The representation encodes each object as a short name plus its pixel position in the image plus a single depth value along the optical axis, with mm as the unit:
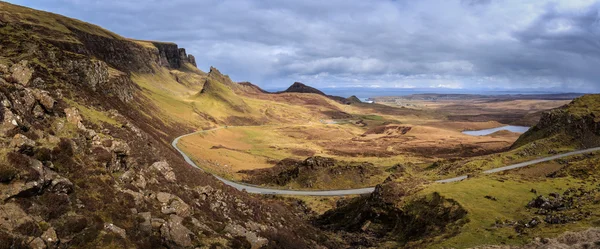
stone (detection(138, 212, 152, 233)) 23367
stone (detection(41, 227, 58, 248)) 18250
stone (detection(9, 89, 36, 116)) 25312
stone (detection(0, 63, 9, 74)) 27791
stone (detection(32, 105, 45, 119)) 27078
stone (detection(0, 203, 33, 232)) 17548
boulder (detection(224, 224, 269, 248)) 30338
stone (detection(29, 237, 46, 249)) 17486
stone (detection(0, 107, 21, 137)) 22438
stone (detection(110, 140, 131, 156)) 30922
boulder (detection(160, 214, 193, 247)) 23912
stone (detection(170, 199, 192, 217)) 27916
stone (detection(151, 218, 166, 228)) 24275
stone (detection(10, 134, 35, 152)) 21797
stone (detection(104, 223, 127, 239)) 21547
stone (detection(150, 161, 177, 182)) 33875
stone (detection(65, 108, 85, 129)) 30266
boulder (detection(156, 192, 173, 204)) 28266
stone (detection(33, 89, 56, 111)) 28078
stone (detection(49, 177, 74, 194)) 21686
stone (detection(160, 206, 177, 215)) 26875
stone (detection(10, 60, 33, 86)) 29145
